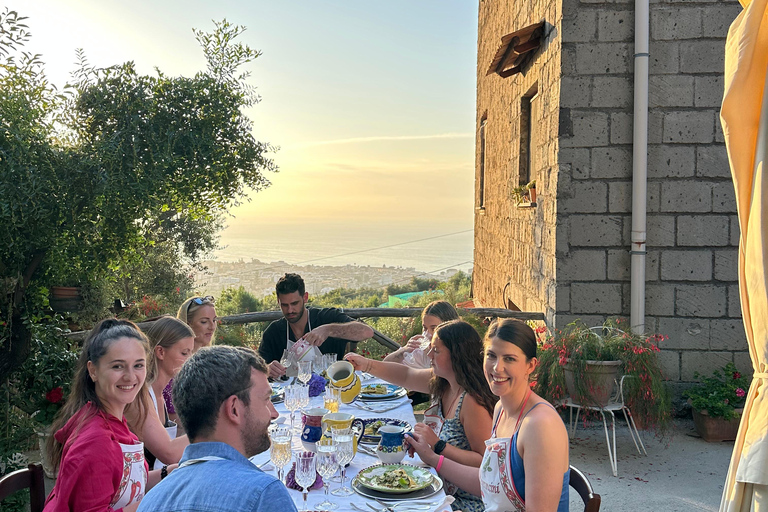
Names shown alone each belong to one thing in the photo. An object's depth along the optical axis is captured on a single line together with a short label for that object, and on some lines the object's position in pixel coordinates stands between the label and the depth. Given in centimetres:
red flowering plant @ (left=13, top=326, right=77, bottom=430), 380
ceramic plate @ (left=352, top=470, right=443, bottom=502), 208
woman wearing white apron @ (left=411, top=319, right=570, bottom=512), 202
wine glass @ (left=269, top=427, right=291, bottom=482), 209
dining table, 202
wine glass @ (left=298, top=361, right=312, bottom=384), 341
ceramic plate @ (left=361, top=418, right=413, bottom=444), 264
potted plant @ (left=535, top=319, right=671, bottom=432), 447
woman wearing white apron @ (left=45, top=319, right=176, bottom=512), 195
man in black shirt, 445
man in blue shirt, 127
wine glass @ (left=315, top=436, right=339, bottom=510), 207
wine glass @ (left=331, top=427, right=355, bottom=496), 211
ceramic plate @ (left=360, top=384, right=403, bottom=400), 342
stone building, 511
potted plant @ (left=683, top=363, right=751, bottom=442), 479
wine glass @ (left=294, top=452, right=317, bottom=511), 200
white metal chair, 436
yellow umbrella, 195
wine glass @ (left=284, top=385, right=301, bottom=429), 291
